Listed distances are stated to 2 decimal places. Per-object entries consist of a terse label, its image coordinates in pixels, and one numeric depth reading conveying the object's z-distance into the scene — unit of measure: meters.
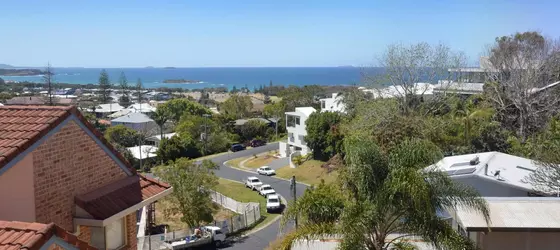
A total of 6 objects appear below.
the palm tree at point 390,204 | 10.80
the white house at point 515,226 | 13.66
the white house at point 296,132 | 53.59
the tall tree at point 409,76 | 40.12
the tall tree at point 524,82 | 35.59
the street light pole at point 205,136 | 62.50
